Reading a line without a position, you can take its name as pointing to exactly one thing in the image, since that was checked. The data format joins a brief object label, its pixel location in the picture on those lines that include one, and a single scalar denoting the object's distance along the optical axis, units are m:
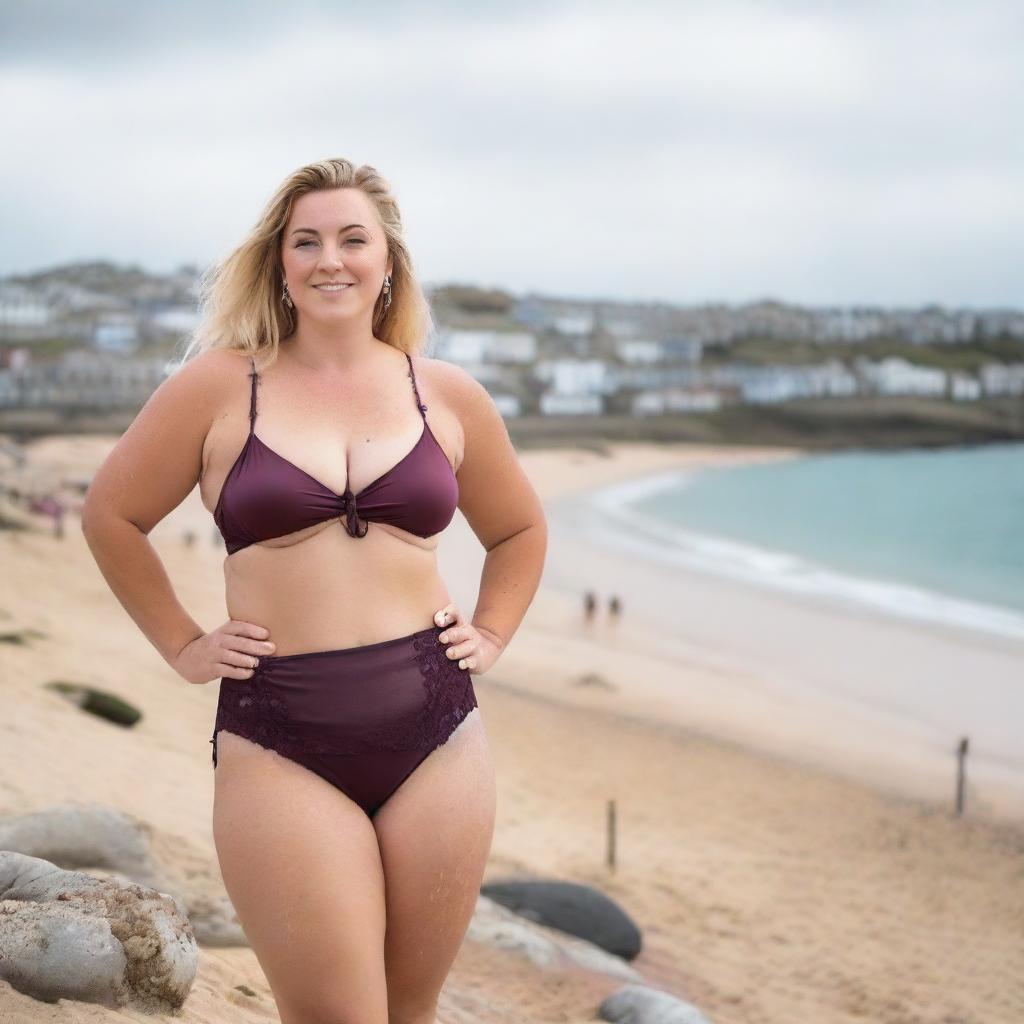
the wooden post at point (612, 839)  8.91
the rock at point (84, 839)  4.98
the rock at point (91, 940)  3.34
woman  2.46
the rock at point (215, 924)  5.08
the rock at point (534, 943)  6.06
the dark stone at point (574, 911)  6.89
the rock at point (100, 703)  9.75
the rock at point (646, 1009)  5.38
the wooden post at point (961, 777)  11.38
